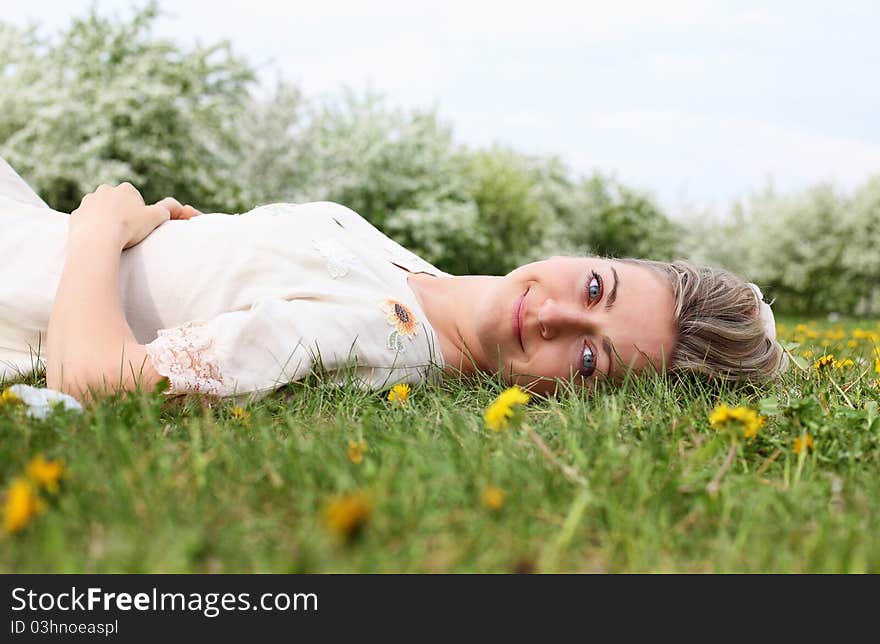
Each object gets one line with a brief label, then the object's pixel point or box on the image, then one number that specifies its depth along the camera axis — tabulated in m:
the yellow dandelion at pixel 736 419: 1.35
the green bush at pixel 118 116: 9.79
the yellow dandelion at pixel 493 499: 1.17
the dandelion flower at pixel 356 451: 1.30
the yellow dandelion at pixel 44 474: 1.11
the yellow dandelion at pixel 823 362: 1.67
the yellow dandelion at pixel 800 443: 1.36
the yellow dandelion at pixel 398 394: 1.50
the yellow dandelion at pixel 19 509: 1.02
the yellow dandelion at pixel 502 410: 1.35
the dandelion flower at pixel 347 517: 0.98
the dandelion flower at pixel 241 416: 1.42
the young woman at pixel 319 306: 1.49
